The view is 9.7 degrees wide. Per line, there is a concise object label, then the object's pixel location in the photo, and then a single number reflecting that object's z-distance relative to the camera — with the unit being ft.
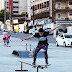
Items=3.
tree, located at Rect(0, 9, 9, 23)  564.10
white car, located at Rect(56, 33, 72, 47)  137.08
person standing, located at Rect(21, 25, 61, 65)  55.31
